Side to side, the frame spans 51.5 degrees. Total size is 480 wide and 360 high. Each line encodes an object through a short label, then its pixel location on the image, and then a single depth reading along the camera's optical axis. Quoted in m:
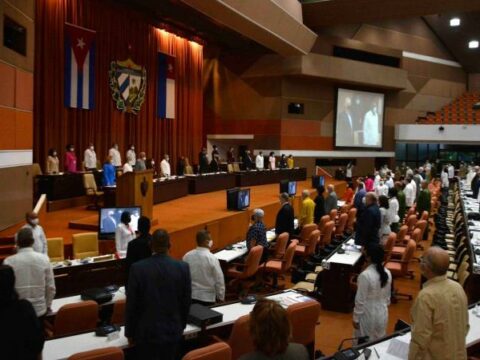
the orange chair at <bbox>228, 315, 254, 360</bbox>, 3.84
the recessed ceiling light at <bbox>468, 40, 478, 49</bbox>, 26.81
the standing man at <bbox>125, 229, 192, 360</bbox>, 3.30
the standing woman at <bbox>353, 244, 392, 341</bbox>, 4.45
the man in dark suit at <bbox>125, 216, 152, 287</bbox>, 4.61
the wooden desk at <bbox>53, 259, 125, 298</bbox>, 6.13
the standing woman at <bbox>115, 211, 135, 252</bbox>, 6.76
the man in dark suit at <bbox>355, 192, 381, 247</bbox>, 7.28
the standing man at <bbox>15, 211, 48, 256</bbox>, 5.86
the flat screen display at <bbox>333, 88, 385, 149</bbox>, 24.64
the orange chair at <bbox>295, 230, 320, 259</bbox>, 8.60
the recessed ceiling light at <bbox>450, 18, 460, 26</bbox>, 24.17
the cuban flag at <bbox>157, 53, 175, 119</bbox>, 18.89
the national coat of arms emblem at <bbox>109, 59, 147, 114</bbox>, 16.72
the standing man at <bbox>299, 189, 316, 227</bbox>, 10.02
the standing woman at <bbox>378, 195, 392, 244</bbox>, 8.52
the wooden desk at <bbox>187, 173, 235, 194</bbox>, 15.40
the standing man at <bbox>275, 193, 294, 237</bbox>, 8.60
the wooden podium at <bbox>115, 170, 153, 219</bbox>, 9.20
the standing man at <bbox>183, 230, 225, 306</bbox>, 4.88
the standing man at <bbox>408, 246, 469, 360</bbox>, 2.92
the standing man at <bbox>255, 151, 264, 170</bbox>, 20.05
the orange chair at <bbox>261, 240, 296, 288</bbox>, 7.73
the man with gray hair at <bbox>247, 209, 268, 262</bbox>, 7.50
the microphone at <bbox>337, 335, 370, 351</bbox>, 4.11
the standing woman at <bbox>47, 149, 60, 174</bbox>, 12.11
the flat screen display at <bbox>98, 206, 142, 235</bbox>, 7.77
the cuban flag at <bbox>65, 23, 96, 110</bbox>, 14.72
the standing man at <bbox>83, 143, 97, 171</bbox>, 13.98
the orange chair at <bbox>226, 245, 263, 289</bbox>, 7.08
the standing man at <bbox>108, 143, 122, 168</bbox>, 14.43
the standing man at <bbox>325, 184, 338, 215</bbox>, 11.44
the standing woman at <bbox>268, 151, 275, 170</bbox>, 20.20
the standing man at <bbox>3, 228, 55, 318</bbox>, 4.09
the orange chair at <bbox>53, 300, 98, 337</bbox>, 4.12
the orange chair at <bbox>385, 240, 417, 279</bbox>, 7.69
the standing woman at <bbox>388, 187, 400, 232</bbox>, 9.95
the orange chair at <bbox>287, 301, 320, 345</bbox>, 4.21
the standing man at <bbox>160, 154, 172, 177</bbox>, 15.44
